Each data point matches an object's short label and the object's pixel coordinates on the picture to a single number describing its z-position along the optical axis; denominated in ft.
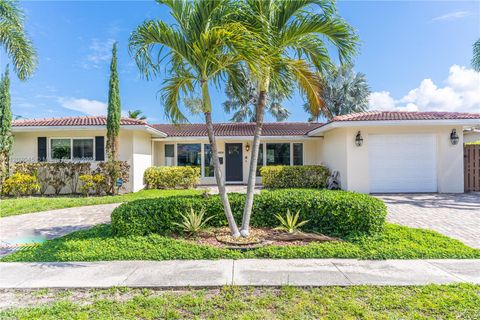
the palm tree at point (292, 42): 16.83
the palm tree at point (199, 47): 15.61
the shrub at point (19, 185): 39.24
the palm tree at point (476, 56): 43.91
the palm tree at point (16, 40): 32.76
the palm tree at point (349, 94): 74.28
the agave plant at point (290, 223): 18.44
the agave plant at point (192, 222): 18.29
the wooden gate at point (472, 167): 41.22
